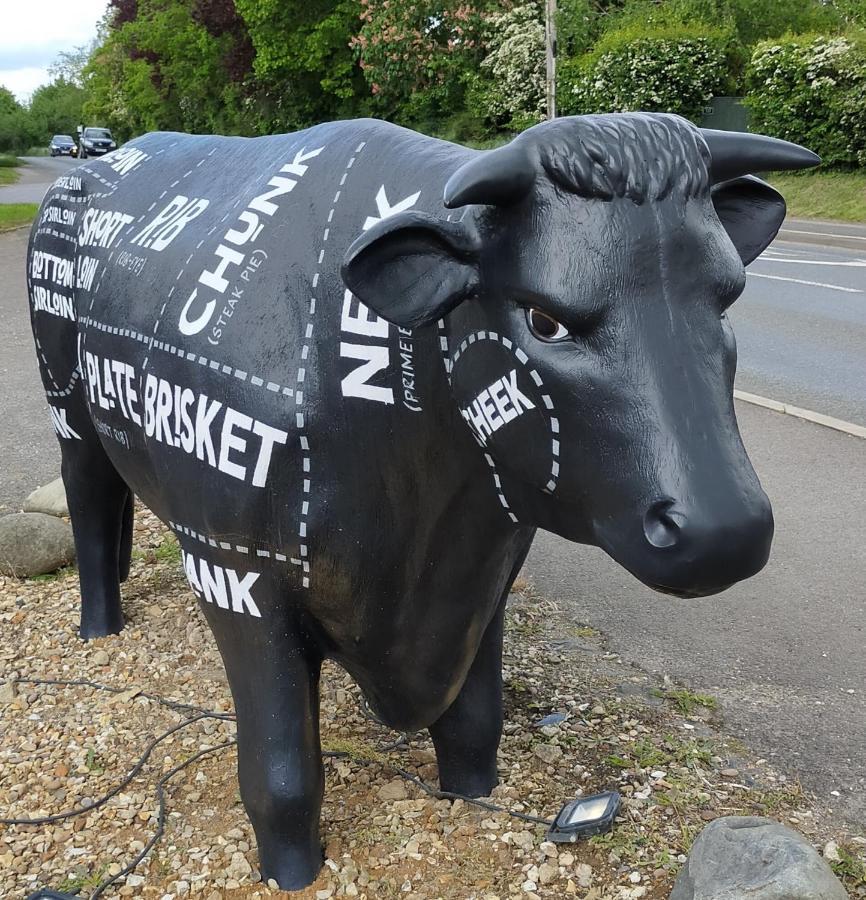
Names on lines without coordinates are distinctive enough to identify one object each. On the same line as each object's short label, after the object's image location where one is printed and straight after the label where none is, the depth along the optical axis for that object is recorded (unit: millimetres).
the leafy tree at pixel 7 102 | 87750
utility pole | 22438
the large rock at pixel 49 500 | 5551
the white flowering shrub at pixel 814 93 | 19734
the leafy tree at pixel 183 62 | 36219
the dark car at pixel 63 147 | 66625
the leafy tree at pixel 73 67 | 106625
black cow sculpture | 1625
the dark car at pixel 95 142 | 51000
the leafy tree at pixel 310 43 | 30859
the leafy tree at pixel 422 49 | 28344
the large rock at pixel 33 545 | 4828
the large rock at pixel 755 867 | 2367
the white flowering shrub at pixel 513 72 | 26938
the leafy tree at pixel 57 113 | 94750
